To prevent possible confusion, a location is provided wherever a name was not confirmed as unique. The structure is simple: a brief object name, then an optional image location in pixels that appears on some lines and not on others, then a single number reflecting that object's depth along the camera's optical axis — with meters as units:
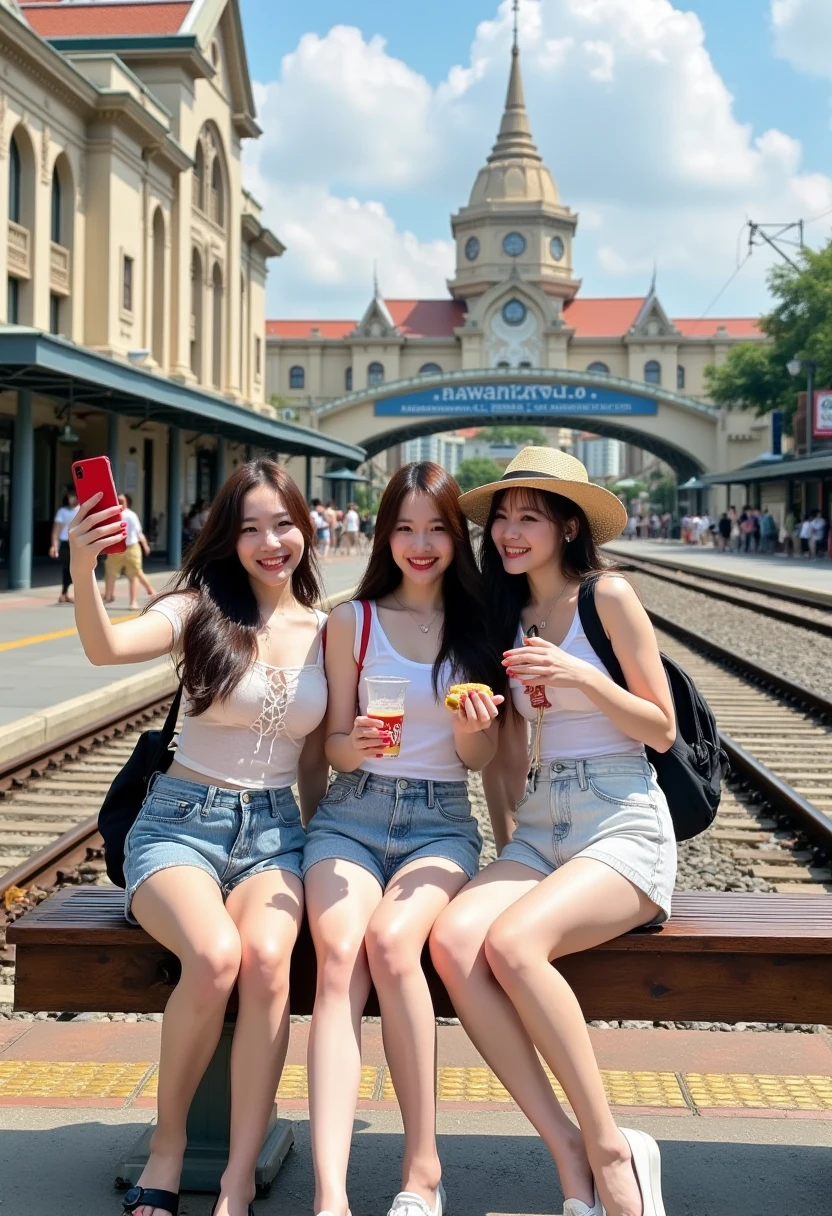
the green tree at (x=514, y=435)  149.88
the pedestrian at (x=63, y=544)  21.36
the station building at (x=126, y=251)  27.73
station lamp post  44.54
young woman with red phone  3.18
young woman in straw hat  3.11
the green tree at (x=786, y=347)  55.41
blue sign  71.50
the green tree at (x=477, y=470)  164.75
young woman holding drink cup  3.12
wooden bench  3.33
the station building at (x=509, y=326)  108.81
